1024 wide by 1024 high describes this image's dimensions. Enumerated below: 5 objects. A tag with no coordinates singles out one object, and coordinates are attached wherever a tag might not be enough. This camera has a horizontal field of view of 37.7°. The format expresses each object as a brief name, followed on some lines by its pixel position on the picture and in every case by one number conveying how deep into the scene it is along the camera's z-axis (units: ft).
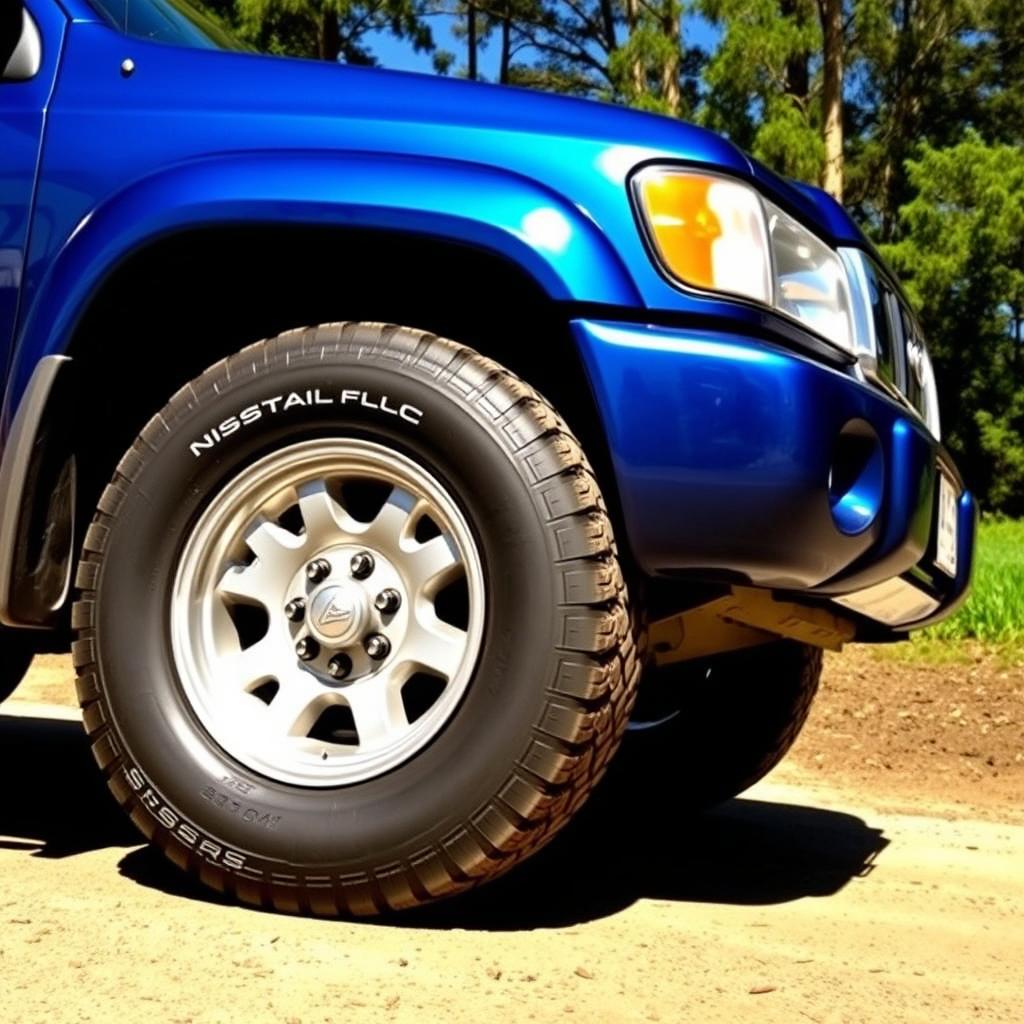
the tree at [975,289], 88.02
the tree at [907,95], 94.63
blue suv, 8.00
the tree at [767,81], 67.36
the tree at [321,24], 67.92
